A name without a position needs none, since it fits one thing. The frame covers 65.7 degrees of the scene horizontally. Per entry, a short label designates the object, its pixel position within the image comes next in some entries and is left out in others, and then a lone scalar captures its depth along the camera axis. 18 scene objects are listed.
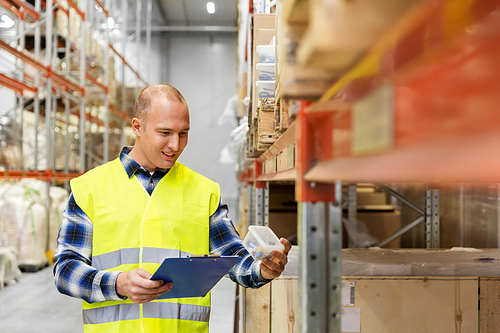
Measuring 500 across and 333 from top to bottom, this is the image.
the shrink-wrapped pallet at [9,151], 6.65
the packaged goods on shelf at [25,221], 5.77
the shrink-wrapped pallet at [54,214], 6.65
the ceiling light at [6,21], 9.10
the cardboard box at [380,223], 4.68
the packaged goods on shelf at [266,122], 1.81
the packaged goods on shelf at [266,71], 1.97
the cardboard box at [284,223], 4.45
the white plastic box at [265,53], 2.05
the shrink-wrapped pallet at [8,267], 5.18
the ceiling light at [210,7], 12.16
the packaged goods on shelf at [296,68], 0.68
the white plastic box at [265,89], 1.99
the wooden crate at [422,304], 1.93
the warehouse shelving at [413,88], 0.48
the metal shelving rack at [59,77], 6.40
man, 1.66
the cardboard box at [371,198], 5.52
